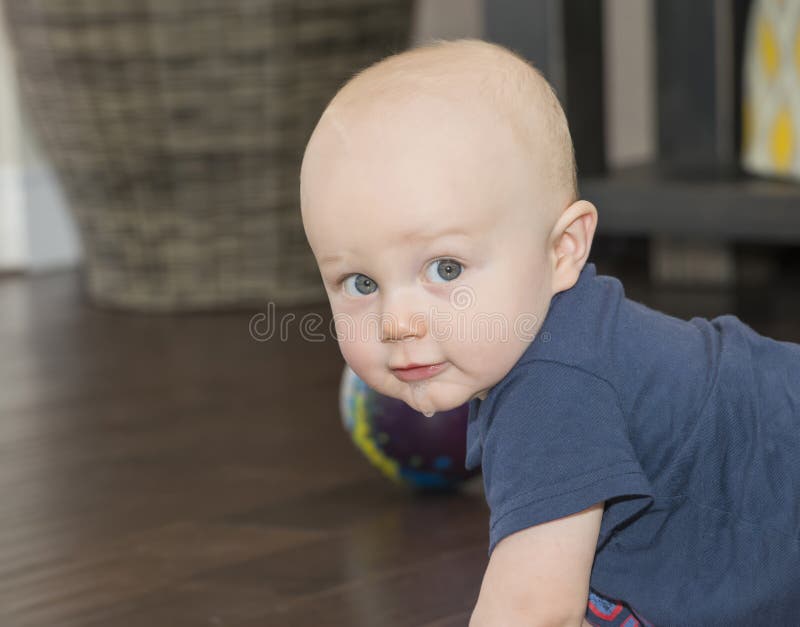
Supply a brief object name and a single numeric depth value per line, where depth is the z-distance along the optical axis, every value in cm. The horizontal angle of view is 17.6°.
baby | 111
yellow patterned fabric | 223
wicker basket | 246
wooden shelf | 204
